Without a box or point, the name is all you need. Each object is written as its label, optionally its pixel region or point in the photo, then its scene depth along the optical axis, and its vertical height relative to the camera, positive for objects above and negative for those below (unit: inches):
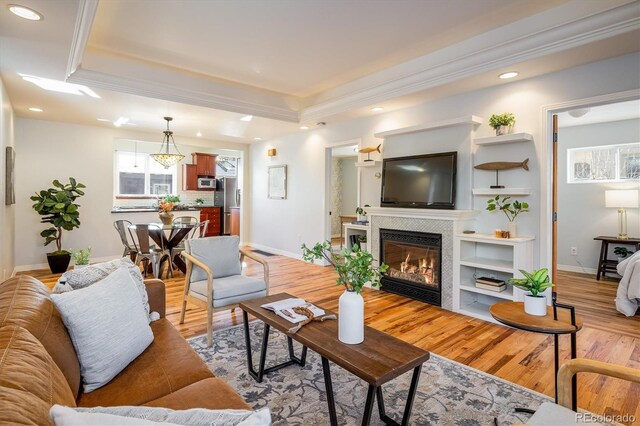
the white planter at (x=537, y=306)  73.5 -21.0
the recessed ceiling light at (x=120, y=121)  214.7 +58.3
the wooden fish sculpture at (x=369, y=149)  192.5 +35.4
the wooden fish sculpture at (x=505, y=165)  137.2 +19.3
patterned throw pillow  66.8 -14.5
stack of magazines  136.2 -30.3
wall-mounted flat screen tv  156.0 +14.6
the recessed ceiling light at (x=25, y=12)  86.4 +52.4
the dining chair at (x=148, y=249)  183.6 -23.0
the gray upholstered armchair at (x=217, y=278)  111.5 -25.8
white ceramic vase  67.1 -21.9
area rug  74.5 -45.7
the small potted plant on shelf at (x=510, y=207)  136.1 +1.6
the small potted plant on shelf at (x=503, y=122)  138.6 +37.0
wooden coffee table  58.4 -27.4
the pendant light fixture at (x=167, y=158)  231.5 +36.2
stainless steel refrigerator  378.0 +15.1
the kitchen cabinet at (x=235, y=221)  360.5 -12.6
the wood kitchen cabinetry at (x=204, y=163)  356.8 +50.3
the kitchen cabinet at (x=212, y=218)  365.7 -9.8
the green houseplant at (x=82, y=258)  160.2 -24.2
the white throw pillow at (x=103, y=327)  54.6 -20.7
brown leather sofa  32.1 -21.4
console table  198.1 -30.0
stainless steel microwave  361.5 +28.9
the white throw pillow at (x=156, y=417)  27.4 -20.4
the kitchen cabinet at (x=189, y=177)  350.6 +33.9
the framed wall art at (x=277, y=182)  272.8 +22.9
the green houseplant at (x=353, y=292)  67.3 -16.9
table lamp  192.1 +5.6
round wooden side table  66.4 -23.1
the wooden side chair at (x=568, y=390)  45.4 -27.2
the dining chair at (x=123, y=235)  191.6 -15.1
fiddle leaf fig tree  198.8 +0.3
